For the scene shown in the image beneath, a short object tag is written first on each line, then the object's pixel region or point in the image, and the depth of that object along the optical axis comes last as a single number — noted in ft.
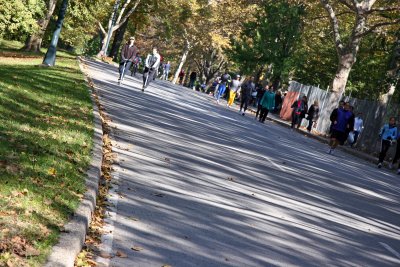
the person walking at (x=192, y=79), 234.33
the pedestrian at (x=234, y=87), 135.03
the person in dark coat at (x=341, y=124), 89.61
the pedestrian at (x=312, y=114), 136.98
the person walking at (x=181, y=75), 269.66
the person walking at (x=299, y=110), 131.03
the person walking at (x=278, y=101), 180.45
